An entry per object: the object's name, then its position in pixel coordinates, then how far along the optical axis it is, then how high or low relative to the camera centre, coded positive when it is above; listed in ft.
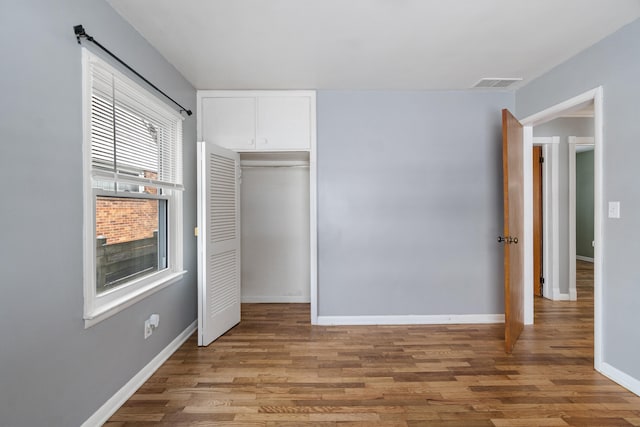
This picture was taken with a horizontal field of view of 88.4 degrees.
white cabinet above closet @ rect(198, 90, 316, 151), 11.38 +3.38
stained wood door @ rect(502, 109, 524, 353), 9.14 -0.44
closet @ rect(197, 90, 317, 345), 14.40 -0.72
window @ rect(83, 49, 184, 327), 6.06 +0.50
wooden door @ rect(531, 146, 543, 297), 14.99 -0.21
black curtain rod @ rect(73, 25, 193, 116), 5.60 +3.12
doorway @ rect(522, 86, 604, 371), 8.03 +1.07
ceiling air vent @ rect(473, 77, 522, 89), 10.46 +4.21
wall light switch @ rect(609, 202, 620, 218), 7.64 +0.04
